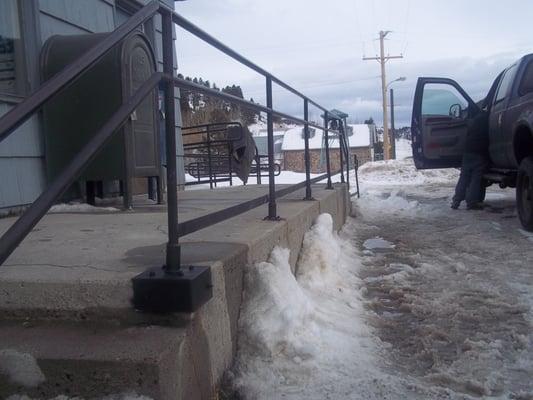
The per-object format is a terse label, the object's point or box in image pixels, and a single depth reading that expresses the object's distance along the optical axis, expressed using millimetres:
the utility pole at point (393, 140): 45369
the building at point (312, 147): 52375
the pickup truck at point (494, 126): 6516
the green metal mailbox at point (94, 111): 4969
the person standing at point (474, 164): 8469
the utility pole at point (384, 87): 41250
